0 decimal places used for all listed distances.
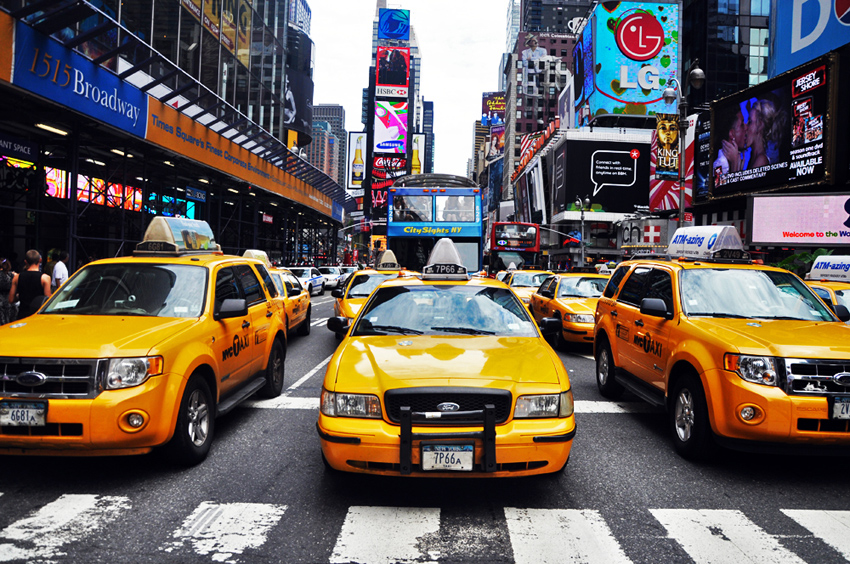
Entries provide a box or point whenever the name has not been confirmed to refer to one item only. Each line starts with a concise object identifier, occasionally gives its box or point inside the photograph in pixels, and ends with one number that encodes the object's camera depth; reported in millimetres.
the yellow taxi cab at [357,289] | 10938
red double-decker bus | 28266
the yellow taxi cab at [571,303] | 11117
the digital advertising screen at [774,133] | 27000
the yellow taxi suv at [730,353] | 4406
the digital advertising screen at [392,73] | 110125
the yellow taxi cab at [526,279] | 17000
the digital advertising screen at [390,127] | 107562
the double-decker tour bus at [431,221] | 17344
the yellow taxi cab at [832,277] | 8870
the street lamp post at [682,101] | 14664
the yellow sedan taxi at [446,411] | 3701
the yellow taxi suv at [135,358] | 4043
